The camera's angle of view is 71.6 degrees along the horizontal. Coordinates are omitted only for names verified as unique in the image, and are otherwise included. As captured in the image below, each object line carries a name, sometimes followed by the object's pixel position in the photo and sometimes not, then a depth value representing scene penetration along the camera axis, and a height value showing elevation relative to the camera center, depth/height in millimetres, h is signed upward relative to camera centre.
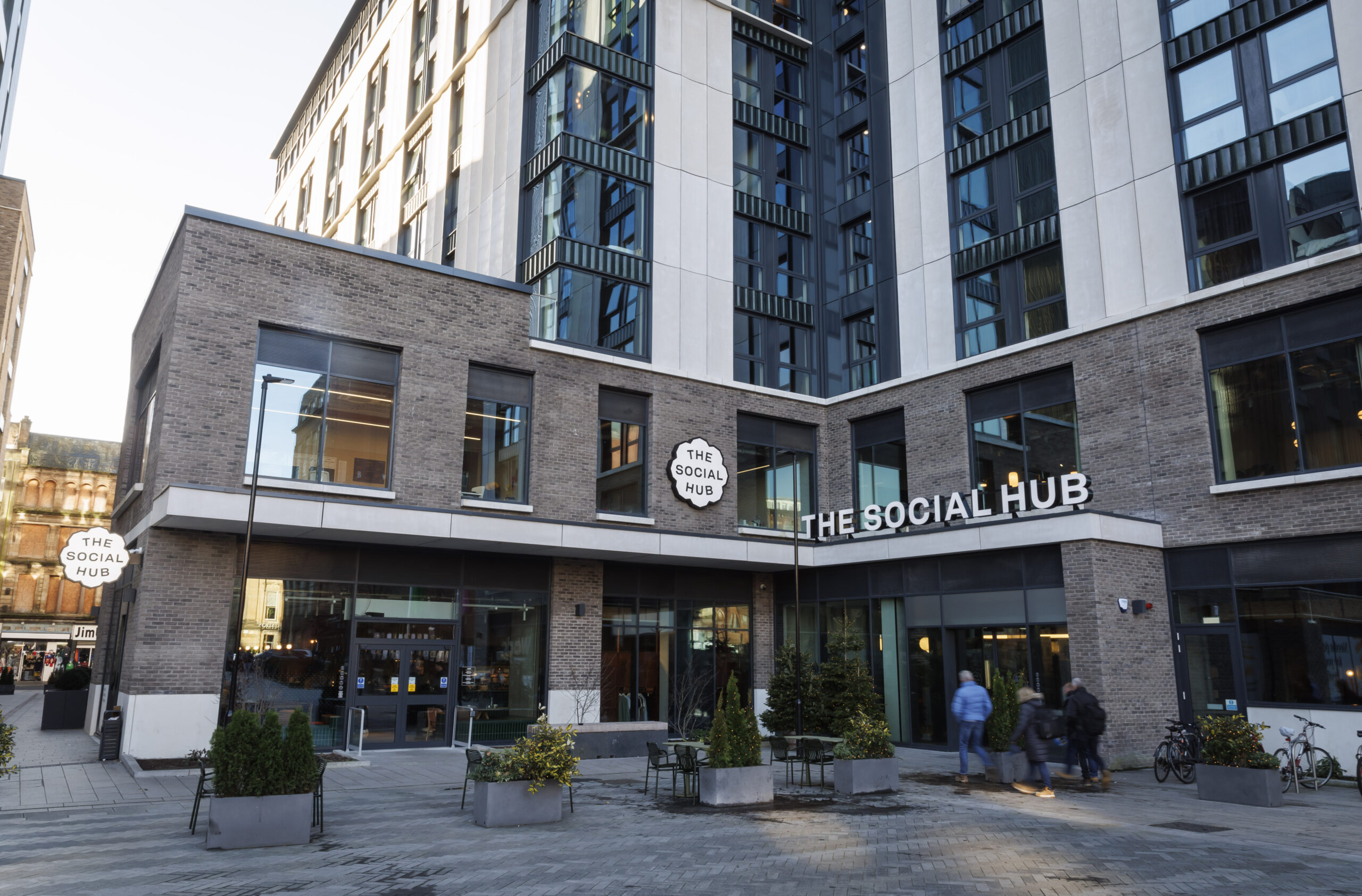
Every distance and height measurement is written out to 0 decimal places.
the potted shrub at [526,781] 12828 -1739
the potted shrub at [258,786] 11148 -1593
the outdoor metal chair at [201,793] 12031 -1810
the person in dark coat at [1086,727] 16641 -1272
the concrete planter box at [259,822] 11086 -1985
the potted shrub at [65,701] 26375 -1395
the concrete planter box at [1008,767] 17094 -2023
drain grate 12531 -2286
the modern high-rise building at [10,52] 30062 +19906
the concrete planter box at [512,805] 12781 -2046
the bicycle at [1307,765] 16781 -1957
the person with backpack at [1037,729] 15719 -1247
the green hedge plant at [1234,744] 14875 -1404
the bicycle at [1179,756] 17516 -1857
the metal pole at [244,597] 16953 +997
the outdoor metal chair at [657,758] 15596 -1741
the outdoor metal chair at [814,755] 17141 -1841
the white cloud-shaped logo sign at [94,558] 20172 +1993
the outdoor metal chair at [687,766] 15047 -1783
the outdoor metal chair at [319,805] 12164 -1968
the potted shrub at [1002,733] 17125 -1407
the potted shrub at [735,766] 14578 -1735
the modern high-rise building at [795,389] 19562 +6355
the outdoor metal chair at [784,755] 17219 -1864
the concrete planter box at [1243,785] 14625 -2023
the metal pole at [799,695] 20516 -928
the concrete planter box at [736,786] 14555 -2034
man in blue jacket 17000 -1013
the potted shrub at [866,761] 15641 -1774
